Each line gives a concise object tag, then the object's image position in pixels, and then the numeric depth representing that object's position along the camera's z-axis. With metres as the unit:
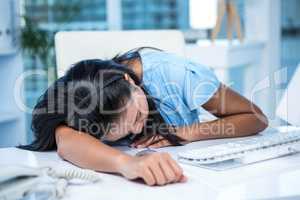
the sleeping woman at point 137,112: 0.93
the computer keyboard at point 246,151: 0.92
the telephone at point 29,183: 0.68
